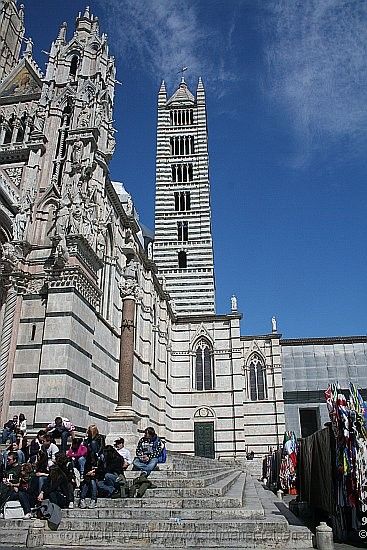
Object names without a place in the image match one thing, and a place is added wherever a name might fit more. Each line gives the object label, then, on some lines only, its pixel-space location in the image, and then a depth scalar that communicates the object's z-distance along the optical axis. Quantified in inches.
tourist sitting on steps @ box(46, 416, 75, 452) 421.1
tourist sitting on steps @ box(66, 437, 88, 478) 375.2
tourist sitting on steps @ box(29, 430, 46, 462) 393.6
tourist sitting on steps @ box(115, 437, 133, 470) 420.8
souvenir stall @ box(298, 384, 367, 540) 273.7
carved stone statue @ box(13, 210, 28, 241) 613.9
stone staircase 251.3
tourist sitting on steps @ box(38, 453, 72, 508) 308.0
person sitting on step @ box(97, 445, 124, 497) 347.6
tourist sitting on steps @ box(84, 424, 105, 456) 361.1
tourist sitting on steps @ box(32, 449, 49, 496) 326.6
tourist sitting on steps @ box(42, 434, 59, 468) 373.4
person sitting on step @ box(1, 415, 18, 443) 432.1
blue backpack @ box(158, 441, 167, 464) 459.9
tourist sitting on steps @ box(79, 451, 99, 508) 336.2
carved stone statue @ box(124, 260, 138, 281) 793.6
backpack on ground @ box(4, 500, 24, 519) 308.2
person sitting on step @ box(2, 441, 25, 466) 361.6
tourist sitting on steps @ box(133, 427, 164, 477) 413.7
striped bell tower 1525.6
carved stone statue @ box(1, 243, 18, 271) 582.2
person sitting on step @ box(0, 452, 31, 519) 317.4
